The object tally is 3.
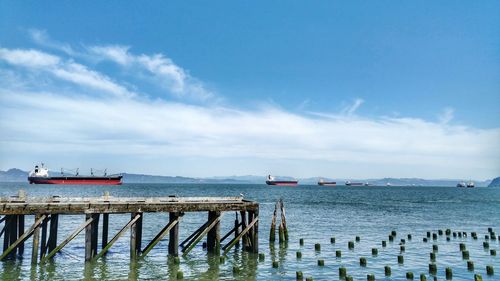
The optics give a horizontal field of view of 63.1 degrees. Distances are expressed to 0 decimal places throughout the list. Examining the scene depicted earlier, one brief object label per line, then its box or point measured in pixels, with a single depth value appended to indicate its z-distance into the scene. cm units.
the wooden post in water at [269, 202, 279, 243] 4052
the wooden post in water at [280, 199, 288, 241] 4156
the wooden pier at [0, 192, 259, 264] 2805
